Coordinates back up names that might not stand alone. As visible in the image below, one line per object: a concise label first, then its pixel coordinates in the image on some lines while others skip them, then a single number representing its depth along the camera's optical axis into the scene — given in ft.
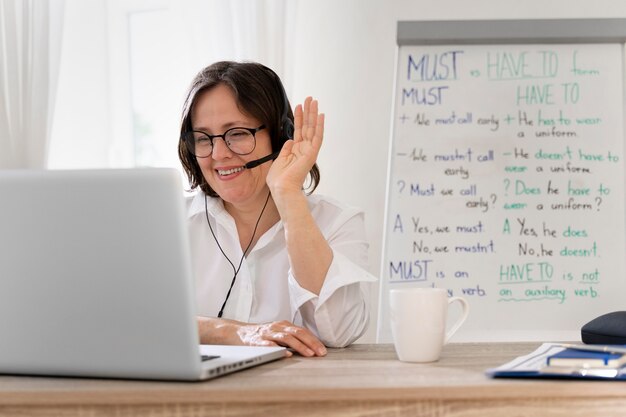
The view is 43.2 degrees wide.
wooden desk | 2.83
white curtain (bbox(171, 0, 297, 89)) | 9.04
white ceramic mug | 3.57
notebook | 3.03
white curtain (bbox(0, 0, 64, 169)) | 8.16
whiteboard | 8.55
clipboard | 2.97
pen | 3.23
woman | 5.63
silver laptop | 2.89
